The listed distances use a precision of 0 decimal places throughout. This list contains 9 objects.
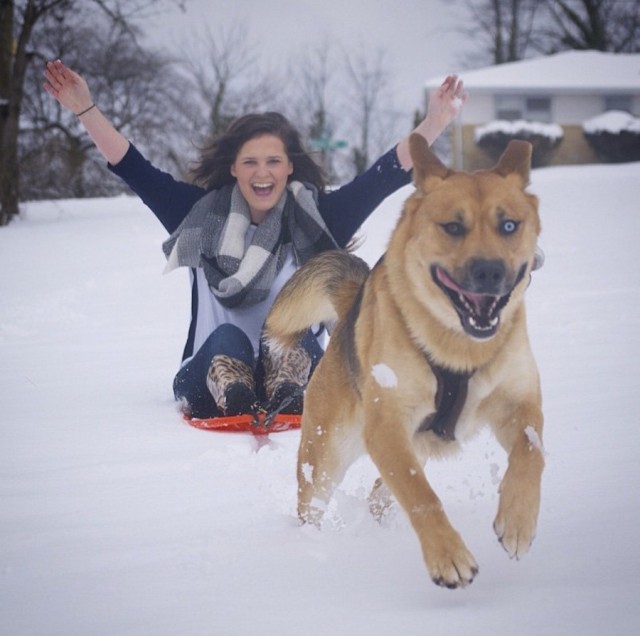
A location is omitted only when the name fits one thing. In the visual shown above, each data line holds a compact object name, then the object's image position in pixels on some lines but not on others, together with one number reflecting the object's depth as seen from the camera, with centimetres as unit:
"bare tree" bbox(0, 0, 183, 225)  1838
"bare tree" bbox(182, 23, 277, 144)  3672
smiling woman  481
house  2941
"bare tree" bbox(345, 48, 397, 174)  4666
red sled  454
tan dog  269
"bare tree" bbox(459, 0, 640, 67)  3931
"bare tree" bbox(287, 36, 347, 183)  4210
